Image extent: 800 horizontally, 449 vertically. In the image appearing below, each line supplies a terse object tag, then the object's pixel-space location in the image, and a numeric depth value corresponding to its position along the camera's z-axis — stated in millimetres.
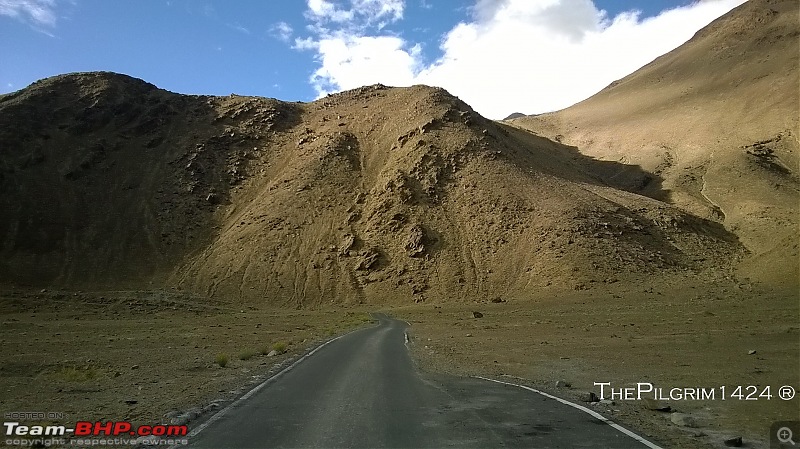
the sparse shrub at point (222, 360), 17938
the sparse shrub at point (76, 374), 16361
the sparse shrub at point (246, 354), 20450
